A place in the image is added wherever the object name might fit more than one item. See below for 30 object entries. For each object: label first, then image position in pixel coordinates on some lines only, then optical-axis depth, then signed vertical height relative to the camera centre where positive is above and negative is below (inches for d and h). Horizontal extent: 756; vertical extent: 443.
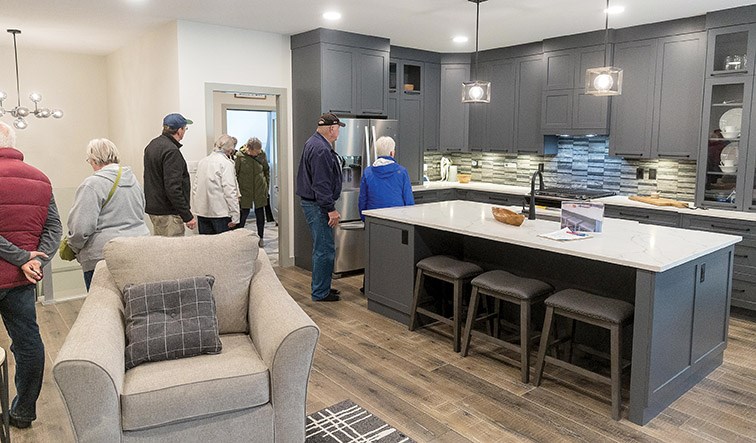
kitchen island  112.3 -29.6
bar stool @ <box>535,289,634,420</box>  114.2 -34.8
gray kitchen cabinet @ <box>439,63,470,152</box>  284.8 +19.7
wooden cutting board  200.7 -18.7
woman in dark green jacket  258.8 -13.1
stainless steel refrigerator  230.2 -15.0
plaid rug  107.5 -54.6
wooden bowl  147.8 -17.8
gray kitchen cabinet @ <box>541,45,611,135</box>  228.8 +21.2
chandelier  239.0 +15.0
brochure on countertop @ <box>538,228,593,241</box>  130.6 -20.1
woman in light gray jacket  123.3 -13.8
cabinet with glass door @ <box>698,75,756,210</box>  186.5 +1.4
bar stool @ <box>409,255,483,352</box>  149.9 -34.1
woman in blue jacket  191.3 -11.5
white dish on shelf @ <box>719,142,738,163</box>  191.6 -1.0
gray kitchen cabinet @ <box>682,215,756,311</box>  179.5 -34.7
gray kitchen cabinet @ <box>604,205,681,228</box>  196.9 -23.5
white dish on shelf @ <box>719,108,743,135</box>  189.6 +10.5
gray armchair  79.7 -35.1
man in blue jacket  187.6 -15.3
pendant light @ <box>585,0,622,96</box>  146.5 +17.7
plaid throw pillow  95.3 -30.2
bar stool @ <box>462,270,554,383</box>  131.7 -34.7
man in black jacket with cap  171.3 -10.7
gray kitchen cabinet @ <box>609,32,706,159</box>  202.7 +19.0
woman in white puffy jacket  193.9 -14.0
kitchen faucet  160.2 -17.3
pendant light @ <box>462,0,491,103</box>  177.3 +17.7
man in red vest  100.6 -19.4
